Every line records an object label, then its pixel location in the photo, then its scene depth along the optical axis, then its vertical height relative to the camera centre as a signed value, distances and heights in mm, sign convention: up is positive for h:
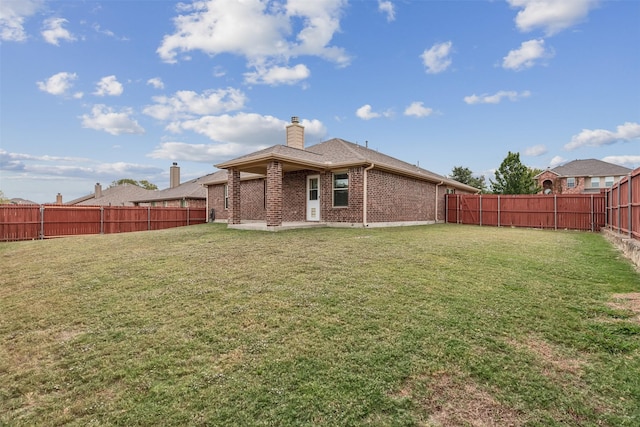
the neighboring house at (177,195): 26297 +1750
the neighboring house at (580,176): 36750 +4228
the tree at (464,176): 43438 +5007
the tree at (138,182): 64062 +6603
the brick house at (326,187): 12680 +1224
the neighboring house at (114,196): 37156 +2462
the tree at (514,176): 24500 +2791
